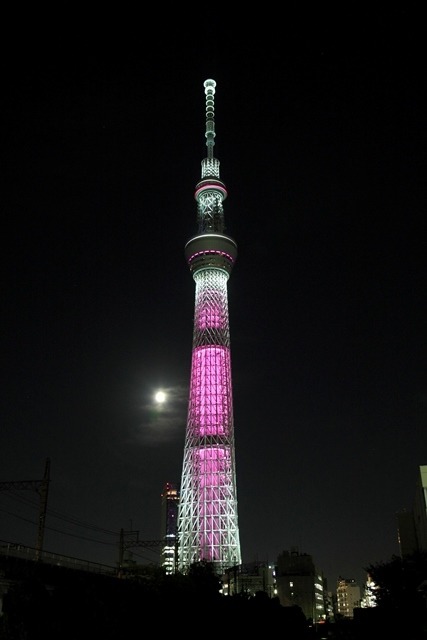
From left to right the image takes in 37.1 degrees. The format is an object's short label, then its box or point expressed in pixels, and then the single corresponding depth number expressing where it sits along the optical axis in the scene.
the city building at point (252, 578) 77.25
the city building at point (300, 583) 119.31
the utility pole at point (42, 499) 32.44
